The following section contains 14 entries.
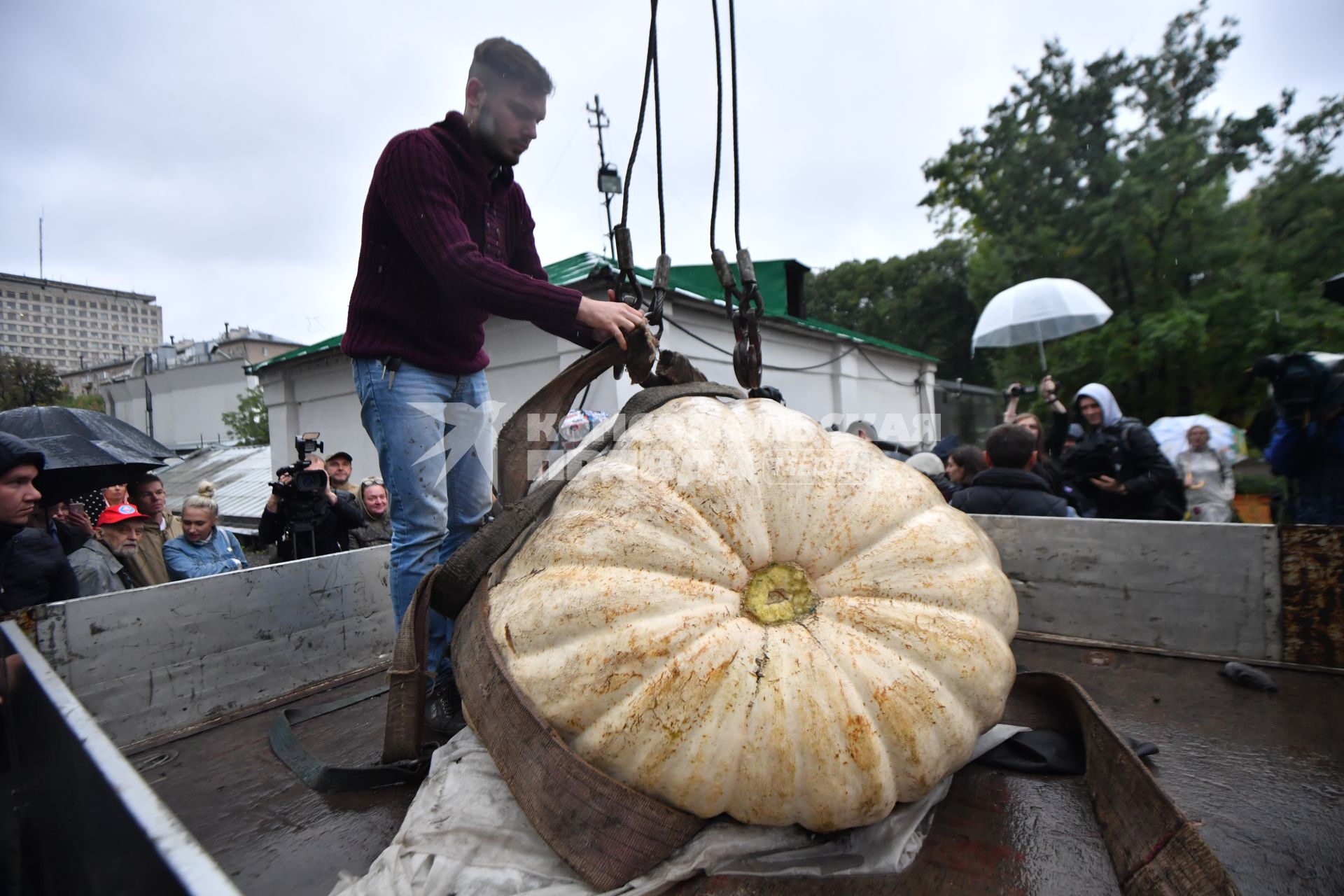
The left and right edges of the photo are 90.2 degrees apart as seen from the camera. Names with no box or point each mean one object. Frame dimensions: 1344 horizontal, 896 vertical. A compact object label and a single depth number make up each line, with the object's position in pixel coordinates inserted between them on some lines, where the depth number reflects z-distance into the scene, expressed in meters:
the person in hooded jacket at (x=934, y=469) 4.21
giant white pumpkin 1.24
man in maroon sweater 1.83
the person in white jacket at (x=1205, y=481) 4.82
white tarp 1.19
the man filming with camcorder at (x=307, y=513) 3.88
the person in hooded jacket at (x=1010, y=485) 2.98
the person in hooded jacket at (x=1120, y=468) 3.79
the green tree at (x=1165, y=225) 11.27
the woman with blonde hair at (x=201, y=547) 3.76
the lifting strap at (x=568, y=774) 1.16
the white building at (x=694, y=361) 8.55
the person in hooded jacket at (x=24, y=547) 2.15
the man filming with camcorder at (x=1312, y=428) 2.96
